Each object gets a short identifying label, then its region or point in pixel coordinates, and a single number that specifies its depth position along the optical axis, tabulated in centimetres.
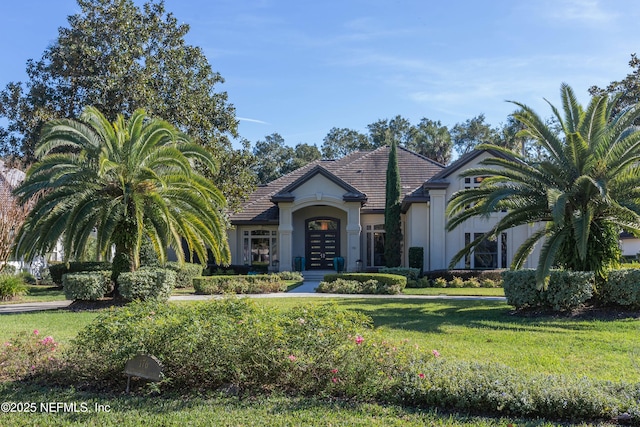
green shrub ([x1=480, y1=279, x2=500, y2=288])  2391
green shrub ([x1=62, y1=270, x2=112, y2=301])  1609
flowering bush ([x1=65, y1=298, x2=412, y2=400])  682
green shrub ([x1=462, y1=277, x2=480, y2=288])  2389
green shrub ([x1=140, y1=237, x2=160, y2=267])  2480
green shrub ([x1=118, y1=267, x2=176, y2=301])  1588
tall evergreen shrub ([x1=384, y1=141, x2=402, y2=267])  2758
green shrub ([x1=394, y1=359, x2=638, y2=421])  592
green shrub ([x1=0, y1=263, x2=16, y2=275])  2309
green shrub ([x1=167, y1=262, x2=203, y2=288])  2496
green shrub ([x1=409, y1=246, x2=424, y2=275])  2648
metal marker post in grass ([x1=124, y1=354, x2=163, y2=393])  677
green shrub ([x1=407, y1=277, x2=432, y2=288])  2402
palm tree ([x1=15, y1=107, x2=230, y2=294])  1538
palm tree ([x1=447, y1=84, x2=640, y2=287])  1360
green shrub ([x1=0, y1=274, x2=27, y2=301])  1920
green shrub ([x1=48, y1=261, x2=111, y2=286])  2567
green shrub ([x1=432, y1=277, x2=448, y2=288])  2402
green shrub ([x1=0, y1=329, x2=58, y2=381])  761
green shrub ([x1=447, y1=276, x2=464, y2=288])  2391
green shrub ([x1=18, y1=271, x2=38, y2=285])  2724
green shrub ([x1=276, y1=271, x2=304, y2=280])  2583
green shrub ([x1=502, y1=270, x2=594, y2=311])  1345
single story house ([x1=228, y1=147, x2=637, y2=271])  2692
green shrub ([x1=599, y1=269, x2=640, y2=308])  1334
